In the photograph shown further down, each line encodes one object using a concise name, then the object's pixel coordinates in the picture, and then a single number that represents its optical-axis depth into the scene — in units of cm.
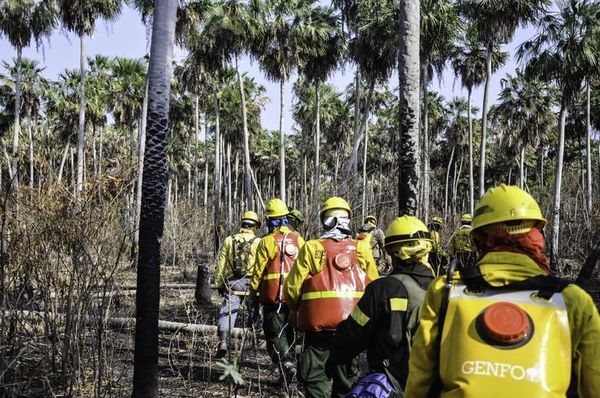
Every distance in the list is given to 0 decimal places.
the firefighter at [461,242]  957
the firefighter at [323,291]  432
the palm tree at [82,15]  2456
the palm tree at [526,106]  3331
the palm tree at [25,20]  2828
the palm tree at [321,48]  2703
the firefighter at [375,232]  989
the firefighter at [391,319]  296
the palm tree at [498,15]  2139
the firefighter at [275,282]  605
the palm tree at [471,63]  2874
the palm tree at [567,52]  2141
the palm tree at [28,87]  3675
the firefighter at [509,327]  179
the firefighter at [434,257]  801
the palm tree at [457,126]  4100
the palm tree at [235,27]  2605
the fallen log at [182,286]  1476
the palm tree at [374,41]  2189
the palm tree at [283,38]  2648
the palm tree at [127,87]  3095
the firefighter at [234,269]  704
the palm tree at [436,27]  2052
